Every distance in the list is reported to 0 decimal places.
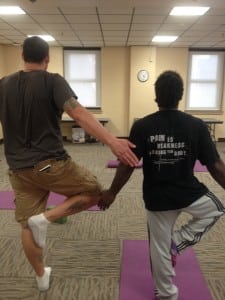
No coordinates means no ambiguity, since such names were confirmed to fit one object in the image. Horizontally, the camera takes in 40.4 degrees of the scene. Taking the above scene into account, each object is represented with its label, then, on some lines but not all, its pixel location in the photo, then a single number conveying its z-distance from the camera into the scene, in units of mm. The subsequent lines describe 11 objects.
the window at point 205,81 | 8055
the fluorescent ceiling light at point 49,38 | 6559
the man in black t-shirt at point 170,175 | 1494
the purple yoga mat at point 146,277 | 1843
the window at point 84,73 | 8078
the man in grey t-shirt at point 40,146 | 1526
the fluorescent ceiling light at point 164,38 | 6448
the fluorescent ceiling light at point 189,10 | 4301
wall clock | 7816
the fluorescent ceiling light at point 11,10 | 4367
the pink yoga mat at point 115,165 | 4983
